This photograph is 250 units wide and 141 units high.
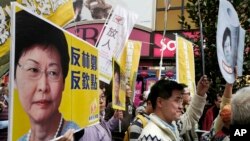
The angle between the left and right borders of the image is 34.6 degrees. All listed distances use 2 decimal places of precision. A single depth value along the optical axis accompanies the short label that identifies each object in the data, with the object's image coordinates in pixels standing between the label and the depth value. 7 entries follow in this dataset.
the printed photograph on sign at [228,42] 3.19
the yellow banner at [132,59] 4.73
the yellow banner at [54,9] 2.82
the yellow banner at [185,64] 5.00
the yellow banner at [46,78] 1.62
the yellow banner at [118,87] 3.61
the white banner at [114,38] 3.62
